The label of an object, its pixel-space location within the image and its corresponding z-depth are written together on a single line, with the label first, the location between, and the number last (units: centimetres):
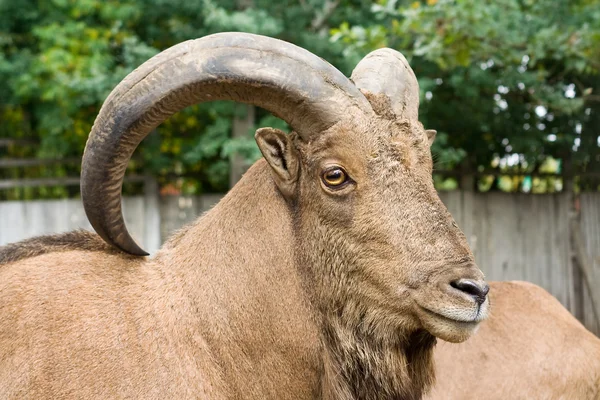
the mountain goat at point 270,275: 346
